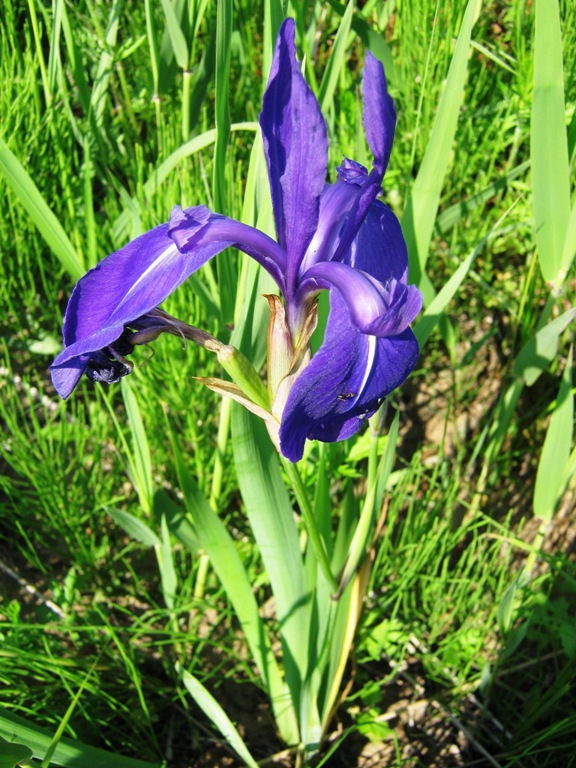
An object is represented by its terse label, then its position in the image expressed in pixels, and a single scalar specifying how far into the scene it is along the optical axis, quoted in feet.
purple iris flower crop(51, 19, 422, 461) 0.70
